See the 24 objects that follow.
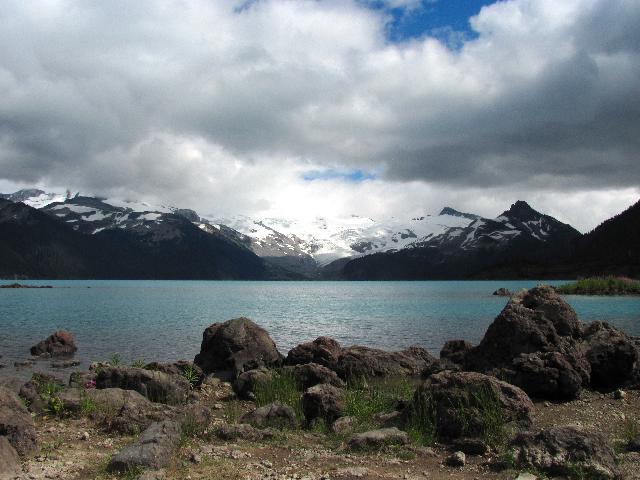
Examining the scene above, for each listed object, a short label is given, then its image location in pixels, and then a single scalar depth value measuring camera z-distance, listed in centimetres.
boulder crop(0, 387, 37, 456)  1466
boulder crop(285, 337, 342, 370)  3350
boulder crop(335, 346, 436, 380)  3228
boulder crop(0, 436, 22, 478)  1289
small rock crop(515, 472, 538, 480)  1270
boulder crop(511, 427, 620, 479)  1286
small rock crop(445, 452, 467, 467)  1460
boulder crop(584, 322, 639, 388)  2722
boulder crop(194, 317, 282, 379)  3378
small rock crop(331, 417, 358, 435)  1842
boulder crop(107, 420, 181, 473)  1342
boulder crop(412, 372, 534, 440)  1688
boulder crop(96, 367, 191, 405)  2408
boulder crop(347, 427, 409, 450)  1592
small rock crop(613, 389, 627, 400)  2408
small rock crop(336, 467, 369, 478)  1329
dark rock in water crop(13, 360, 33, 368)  3924
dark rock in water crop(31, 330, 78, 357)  4488
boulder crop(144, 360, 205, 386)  2998
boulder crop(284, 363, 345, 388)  2781
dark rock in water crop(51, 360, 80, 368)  3864
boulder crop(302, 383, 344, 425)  2014
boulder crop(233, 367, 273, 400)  2636
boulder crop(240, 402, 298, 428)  1922
